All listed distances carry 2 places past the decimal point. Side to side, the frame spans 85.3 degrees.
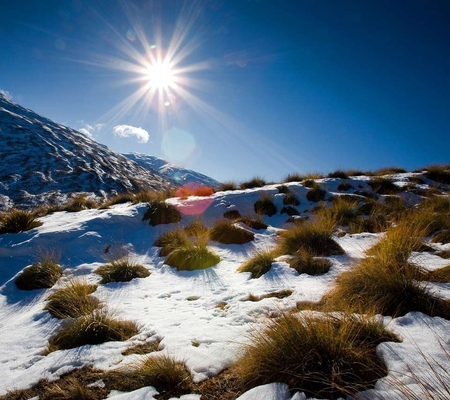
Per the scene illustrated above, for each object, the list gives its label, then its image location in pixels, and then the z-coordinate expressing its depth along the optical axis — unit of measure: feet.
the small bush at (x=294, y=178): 40.17
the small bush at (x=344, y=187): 34.19
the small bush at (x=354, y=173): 41.54
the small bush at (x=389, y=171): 41.88
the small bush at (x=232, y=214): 27.66
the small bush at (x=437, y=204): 19.32
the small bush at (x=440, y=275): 9.17
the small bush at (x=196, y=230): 21.07
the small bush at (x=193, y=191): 34.53
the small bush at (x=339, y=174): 38.93
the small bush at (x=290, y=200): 29.89
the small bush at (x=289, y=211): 28.12
